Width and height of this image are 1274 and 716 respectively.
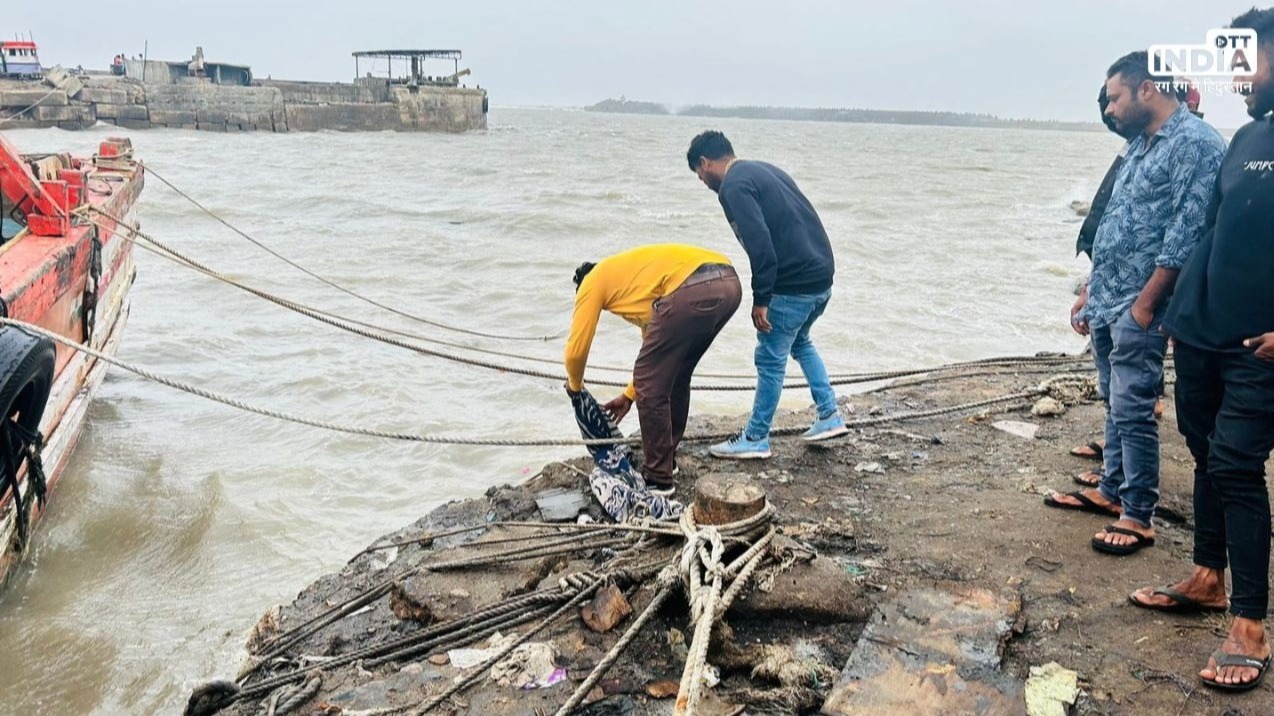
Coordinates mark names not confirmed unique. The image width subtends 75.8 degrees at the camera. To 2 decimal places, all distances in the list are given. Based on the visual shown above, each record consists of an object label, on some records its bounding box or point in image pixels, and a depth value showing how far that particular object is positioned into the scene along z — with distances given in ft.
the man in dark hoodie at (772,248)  12.87
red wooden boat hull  15.70
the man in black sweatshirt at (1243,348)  7.77
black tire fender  12.15
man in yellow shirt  11.83
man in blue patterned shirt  9.70
